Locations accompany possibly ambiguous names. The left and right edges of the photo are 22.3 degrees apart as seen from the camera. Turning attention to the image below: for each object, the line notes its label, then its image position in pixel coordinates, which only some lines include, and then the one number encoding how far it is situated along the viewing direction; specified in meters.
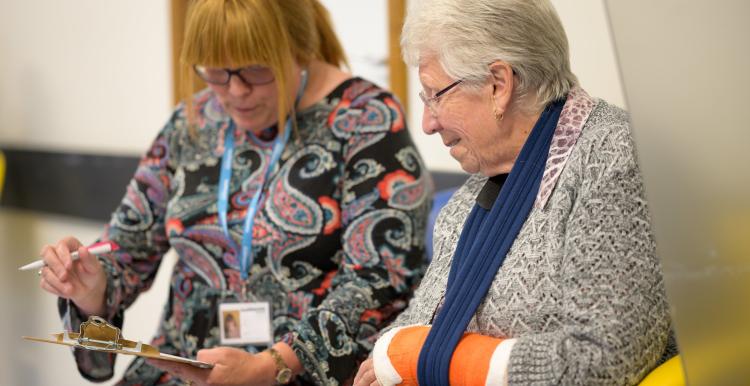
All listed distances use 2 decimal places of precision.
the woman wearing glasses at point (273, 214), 2.96
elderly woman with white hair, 2.48
